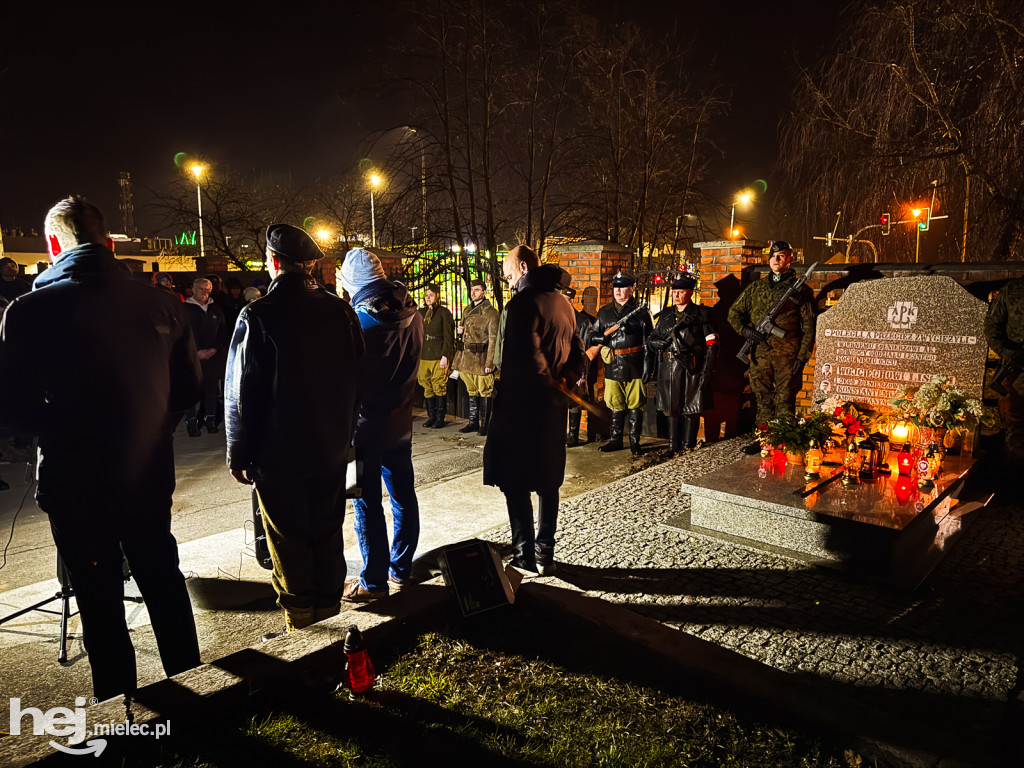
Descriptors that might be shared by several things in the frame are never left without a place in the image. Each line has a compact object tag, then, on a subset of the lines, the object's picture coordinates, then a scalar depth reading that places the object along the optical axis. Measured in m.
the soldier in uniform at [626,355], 7.78
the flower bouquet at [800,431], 5.49
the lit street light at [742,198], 14.54
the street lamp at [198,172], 17.90
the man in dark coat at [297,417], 3.12
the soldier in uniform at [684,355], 7.49
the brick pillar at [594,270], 8.80
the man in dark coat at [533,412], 4.16
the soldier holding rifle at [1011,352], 5.77
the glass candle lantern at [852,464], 5.20
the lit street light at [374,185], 11.87
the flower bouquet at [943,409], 5.28
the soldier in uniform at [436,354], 9.27
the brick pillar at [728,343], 8.47
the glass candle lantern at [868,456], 5.35
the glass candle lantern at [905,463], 5.44
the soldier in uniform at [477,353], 8.95
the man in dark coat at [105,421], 2.72
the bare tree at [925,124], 9.08
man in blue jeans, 3.93
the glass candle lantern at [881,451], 5.52
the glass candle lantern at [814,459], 5.37
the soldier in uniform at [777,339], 7.27
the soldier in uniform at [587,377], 8.16
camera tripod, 3.45
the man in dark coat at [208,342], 8.84
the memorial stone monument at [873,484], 4.47
